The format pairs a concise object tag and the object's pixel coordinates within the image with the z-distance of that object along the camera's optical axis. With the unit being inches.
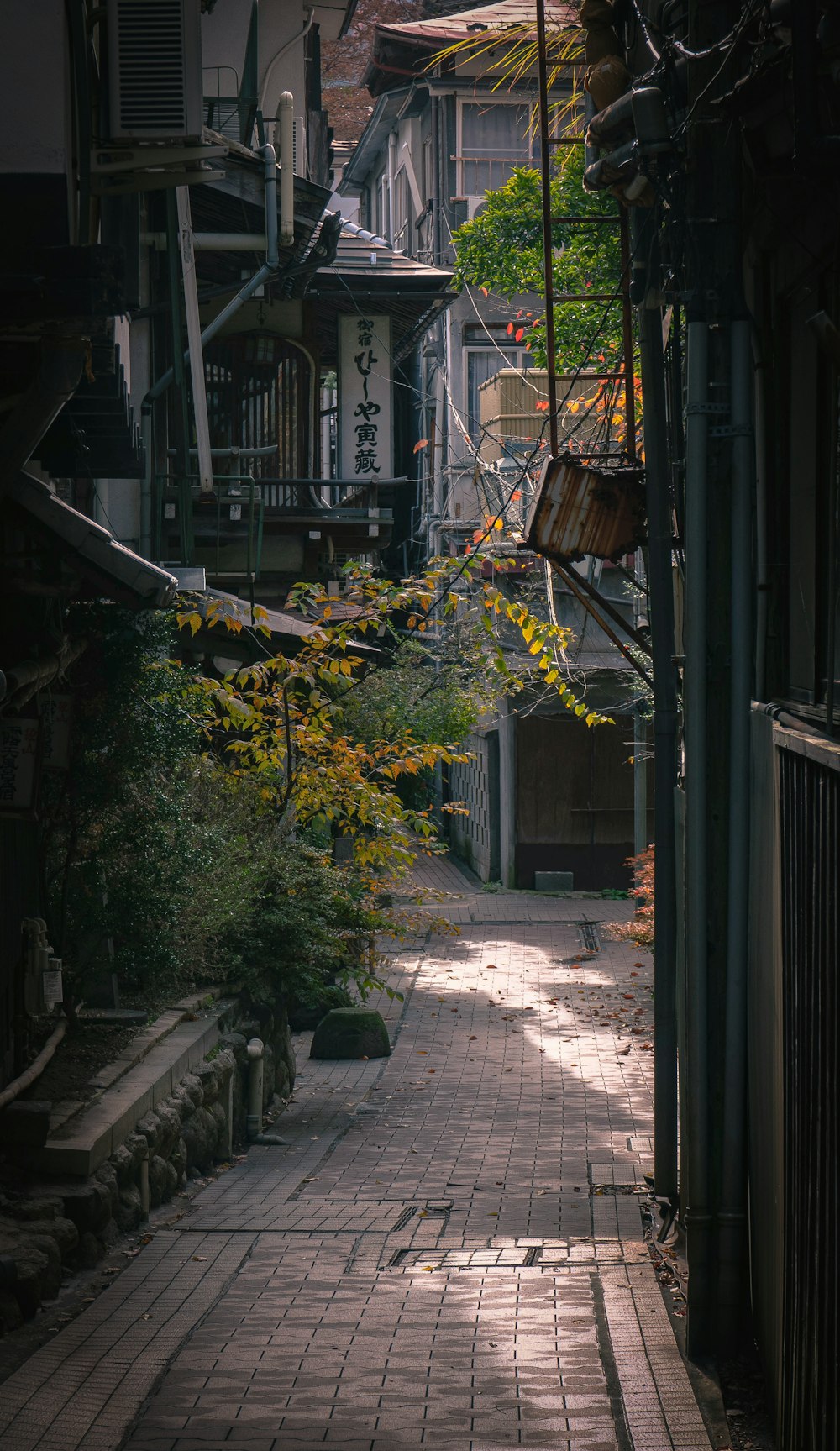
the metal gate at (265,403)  839.1
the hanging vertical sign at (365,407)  898.1
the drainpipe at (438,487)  1249.7
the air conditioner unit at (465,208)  1222.9
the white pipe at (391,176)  1445.6
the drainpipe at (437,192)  1230.9
